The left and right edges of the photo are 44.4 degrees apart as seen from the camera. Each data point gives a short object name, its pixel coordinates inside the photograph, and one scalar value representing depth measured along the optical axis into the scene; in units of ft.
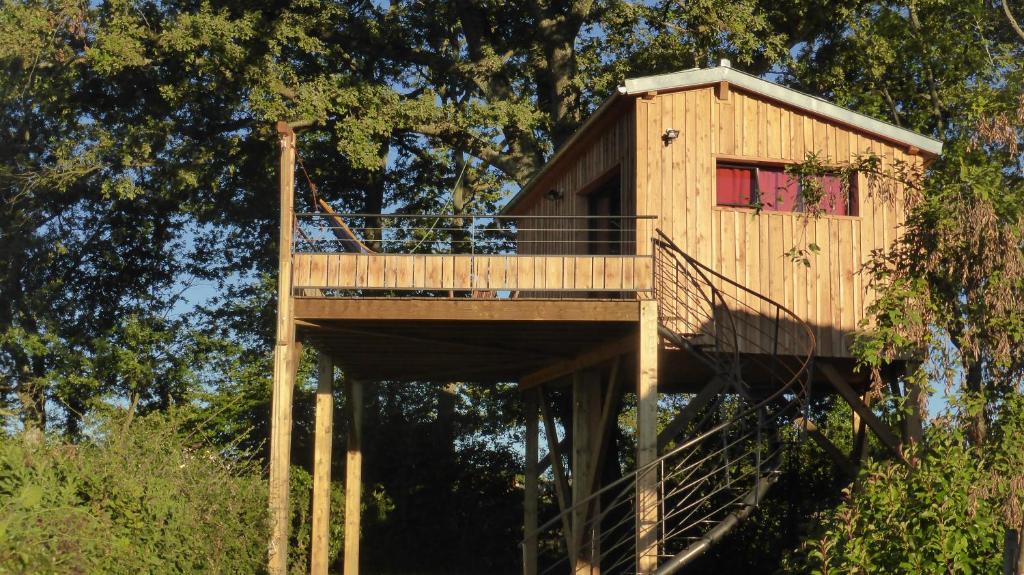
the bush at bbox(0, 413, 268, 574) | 40.32
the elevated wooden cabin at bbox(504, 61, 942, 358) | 50.39
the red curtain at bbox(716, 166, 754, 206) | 51.67
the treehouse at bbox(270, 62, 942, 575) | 45.21
